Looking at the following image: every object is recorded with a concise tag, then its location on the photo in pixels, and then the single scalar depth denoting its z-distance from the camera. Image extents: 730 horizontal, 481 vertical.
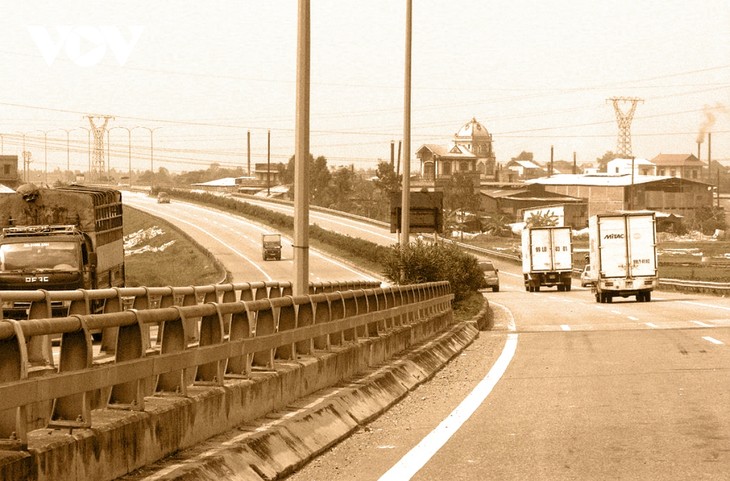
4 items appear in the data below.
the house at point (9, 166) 134.62
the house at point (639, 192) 180.62
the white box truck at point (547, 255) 74.19
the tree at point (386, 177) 186.31
